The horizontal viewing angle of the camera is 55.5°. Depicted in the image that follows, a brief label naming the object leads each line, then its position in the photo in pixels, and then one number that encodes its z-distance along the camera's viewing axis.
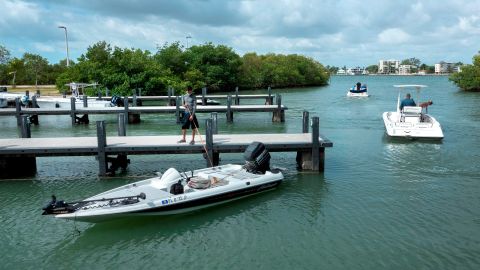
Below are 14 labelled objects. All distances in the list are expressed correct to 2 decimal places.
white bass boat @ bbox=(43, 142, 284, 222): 9.52
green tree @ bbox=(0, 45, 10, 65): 66.93
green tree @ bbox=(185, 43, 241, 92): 70.50
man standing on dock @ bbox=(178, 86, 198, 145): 14.30
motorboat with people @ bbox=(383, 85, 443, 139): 20.48
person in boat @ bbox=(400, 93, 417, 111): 22.38
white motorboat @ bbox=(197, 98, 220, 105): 37.75
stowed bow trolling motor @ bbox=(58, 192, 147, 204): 9.92
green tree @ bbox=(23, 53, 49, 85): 68.88
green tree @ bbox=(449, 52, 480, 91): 65.06
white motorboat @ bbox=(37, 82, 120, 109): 31.69
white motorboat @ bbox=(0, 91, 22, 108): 34.38
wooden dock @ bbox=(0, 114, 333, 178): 13.86
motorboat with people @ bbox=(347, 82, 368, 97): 53.38
